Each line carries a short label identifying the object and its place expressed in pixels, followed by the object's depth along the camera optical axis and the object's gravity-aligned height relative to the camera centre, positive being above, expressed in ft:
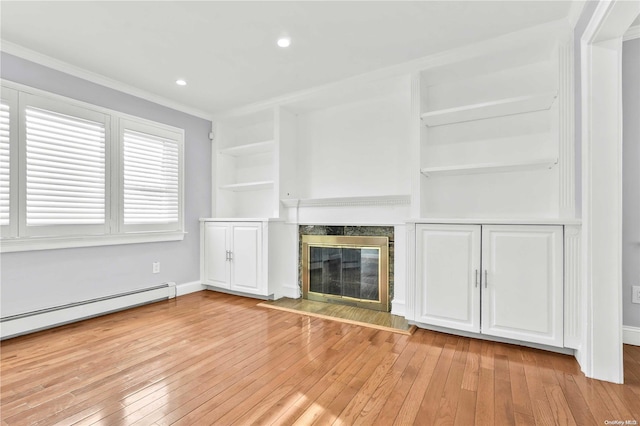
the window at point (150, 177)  11.25 +1.40
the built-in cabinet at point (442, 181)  7.70 +1.13
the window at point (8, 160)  8.36 +1.46
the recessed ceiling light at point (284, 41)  8.22 +4.64
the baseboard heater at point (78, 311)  8.48 -3.06
